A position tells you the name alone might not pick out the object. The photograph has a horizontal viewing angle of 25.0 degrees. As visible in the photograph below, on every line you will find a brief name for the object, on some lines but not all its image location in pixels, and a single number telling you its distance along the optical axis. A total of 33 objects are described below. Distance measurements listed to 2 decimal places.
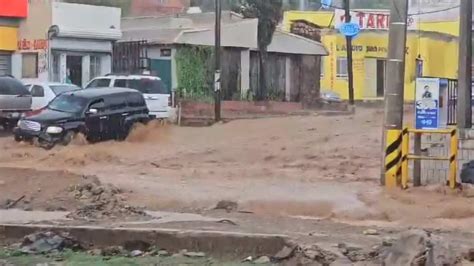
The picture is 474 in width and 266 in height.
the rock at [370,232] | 14.48
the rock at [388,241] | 12.61
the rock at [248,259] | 13.08
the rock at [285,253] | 12.70
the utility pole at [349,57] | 52.96
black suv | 27.03
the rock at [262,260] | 12.86
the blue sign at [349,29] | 51.31
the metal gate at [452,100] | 25.25
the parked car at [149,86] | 34.25
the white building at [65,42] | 42.84
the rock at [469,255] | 12.59
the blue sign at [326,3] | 59.87
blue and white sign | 19.00
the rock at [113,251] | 13.52
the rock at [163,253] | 13.49
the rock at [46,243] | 13.55
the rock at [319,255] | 12.48
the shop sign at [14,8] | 42.38
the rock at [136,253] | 13.46
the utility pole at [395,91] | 18.20
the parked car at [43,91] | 33.12
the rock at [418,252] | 11.56
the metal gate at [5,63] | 43.38
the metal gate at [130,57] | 45.75
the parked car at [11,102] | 30.97
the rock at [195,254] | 13.34
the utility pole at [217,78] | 39.22
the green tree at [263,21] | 50.38
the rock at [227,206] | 17.10
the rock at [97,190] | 17.80
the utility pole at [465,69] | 24.38
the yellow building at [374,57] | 65.62
